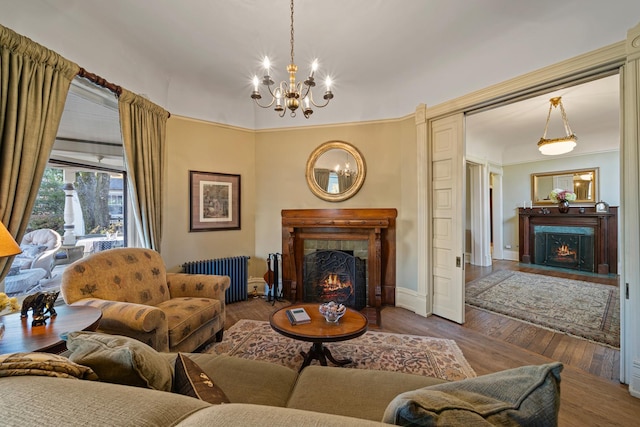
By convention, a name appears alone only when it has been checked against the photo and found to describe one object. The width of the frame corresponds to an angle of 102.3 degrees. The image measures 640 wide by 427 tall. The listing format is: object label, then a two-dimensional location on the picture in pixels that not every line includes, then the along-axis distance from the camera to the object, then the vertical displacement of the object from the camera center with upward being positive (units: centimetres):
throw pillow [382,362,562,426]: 57 -44
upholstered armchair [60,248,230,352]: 180 -68
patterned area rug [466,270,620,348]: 290 -122
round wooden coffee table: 188 -86
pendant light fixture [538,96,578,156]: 396 +119
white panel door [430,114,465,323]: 303 +1
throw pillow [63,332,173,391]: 83 -48
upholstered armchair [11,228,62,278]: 200 -27
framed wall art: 359 +23
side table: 126 -62
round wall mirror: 373 +68
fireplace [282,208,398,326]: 352 -32
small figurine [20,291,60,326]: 150 -54
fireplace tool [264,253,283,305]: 379 -94
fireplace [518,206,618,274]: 530 -47
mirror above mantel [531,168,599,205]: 571 +77
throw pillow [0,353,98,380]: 67 -41
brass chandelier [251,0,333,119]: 190 +100
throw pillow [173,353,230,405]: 88 -60
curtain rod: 218 +123
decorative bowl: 210 -79
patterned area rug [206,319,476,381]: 217 -126
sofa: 52 -43
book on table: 209 -83
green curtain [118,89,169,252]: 266 +64
